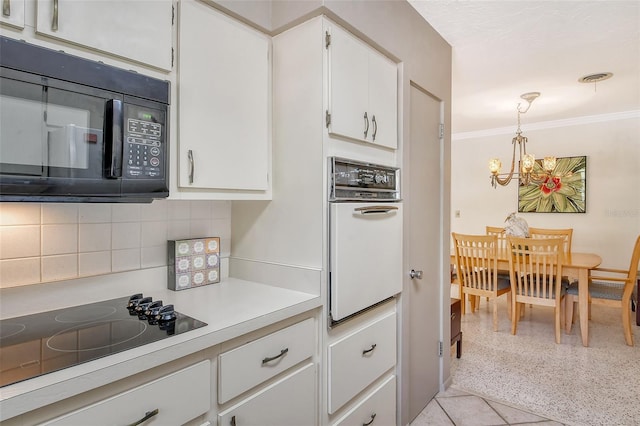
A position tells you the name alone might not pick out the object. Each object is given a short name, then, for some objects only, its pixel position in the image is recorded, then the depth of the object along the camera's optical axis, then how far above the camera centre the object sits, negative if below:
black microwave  0.89 +0.23
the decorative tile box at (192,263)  1.55 -0.23
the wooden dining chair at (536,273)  3.26 -0.56
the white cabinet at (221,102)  1.32 +0.45
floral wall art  4.84 +0.37
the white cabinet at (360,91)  1.50 +0.58
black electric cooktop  0.83 -0.35
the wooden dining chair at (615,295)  3.19 -0.75
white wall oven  1.47 -0.10
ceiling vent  3.21 +1.29
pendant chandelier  3.76 +0.54
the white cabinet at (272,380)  1.11 -0.58
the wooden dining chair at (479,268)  3.57 -0.55
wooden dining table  3.19 -0.57
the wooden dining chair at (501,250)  3.77 -0.38
